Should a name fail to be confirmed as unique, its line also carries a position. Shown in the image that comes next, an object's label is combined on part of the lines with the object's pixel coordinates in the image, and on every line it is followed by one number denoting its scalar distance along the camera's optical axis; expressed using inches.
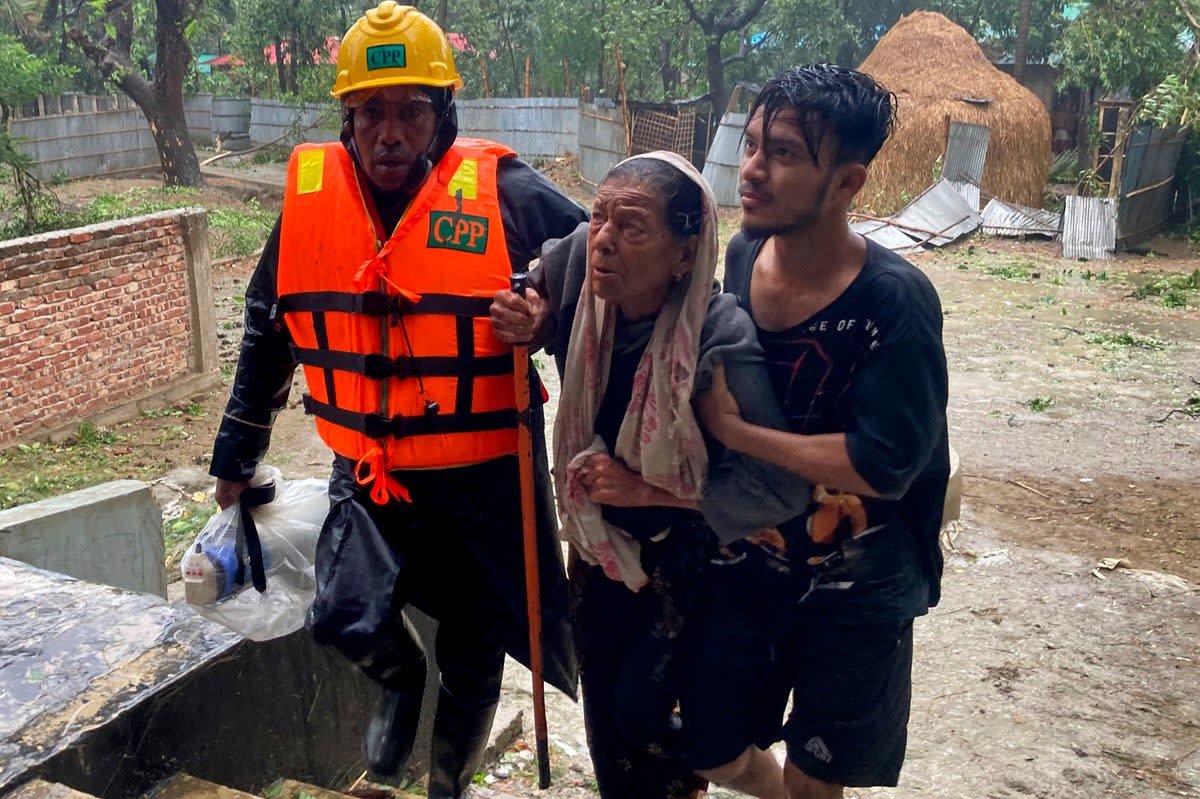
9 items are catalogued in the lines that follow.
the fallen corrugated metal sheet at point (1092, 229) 640.4
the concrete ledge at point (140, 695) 93.0
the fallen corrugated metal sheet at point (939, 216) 674.8
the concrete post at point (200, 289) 367.6
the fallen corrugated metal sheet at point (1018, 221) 681.6
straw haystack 729.0
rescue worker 102.4
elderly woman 87.3
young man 85.0
